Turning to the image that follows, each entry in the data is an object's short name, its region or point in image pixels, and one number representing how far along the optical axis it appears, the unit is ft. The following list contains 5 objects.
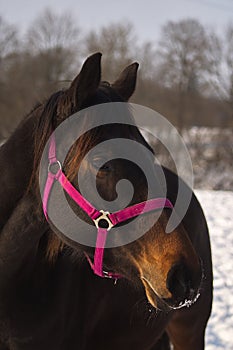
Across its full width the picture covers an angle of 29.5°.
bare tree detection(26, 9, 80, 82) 91.15
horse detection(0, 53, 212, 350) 5.03
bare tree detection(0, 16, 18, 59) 95.81
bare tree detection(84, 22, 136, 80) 84.69
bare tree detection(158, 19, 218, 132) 93.30
